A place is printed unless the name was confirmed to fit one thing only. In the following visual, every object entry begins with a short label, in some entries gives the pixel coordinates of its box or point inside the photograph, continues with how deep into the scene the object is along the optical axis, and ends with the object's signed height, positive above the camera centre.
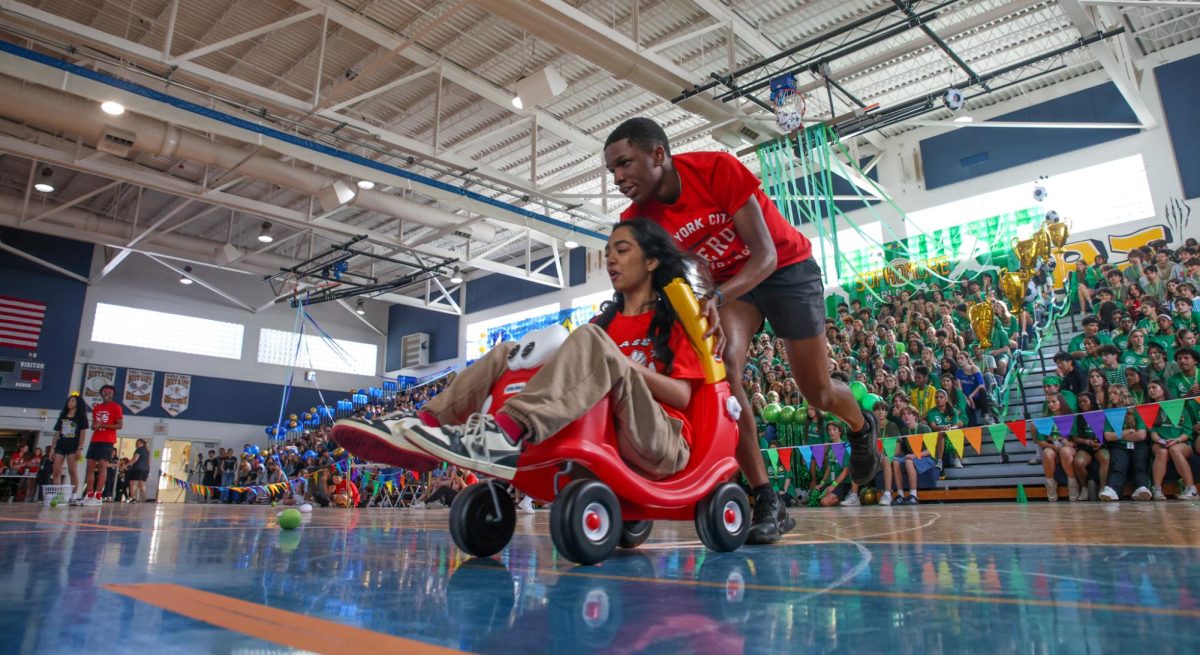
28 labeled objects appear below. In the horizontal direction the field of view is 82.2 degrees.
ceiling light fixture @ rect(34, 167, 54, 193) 11.98 +5.63
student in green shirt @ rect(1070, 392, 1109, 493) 5.21 +0.18
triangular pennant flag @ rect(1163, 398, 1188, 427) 4.78 +0.42
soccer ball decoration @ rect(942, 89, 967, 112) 7.36 +3.95
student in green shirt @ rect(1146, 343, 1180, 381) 5.43 +0.82
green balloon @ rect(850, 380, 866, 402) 6.77 +0.85
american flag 14.75 +3.55
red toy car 1.39 -0.02
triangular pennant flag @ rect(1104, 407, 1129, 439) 5.01 +0.40
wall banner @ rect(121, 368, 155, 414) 16.45 +2.30
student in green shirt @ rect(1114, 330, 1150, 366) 5.76 +0.99
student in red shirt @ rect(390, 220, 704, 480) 1.33 +0.20
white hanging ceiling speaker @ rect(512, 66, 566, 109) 7.68 +4.36
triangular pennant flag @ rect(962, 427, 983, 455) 5.71 +0.31
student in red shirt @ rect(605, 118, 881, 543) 2.04 +0.72
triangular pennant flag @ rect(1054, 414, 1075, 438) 5.25 +0.37
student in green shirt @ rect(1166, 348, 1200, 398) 5.17 +0.70
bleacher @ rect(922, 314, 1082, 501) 5.89 -0.01
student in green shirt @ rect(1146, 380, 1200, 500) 4.81 +0.15
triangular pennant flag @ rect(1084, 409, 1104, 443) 5.15 +0.38
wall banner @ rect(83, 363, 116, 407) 15.67 +2.45
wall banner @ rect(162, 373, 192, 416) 17.09 +2.31
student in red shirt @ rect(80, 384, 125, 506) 7.24 +0.53
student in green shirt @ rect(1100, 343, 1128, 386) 5.66 +0.85
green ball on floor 3.05 -0.15
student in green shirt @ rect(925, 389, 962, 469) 6.31 +0.53
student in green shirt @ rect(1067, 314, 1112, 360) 6.18 +1.25
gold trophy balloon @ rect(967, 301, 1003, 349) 7.53 +1.64
